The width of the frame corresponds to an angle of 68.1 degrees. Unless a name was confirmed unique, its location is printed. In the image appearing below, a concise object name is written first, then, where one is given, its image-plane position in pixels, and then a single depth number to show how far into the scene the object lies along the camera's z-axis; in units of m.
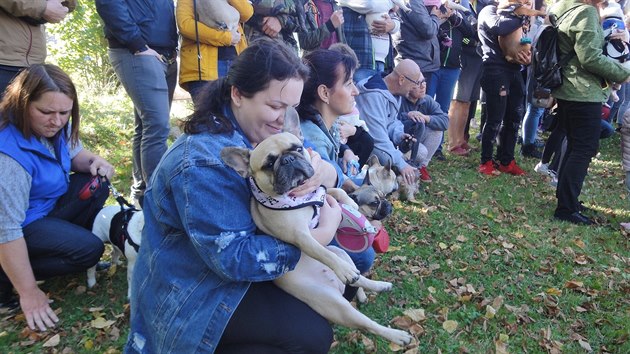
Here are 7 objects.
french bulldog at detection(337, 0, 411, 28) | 5.56
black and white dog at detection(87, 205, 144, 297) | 2.98
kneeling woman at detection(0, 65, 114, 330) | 2.62
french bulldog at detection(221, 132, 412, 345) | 1.88
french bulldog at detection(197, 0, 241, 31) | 4.20
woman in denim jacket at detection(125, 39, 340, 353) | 1.83
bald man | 4.67
